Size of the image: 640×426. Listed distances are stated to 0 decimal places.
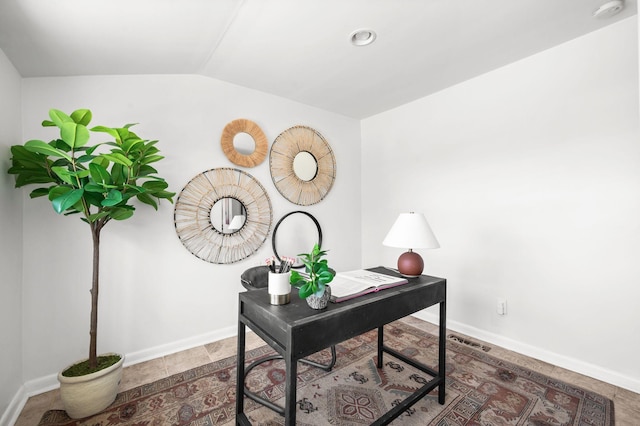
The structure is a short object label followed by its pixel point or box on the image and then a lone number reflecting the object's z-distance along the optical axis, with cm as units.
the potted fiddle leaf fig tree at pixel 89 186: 142
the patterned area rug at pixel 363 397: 156
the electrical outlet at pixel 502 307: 242
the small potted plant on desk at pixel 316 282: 120
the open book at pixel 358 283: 139
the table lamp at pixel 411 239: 166
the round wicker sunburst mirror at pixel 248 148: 259
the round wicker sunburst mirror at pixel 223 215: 241
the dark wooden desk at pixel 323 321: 107
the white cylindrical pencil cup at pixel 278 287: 125
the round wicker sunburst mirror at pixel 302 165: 297
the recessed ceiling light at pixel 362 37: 189
